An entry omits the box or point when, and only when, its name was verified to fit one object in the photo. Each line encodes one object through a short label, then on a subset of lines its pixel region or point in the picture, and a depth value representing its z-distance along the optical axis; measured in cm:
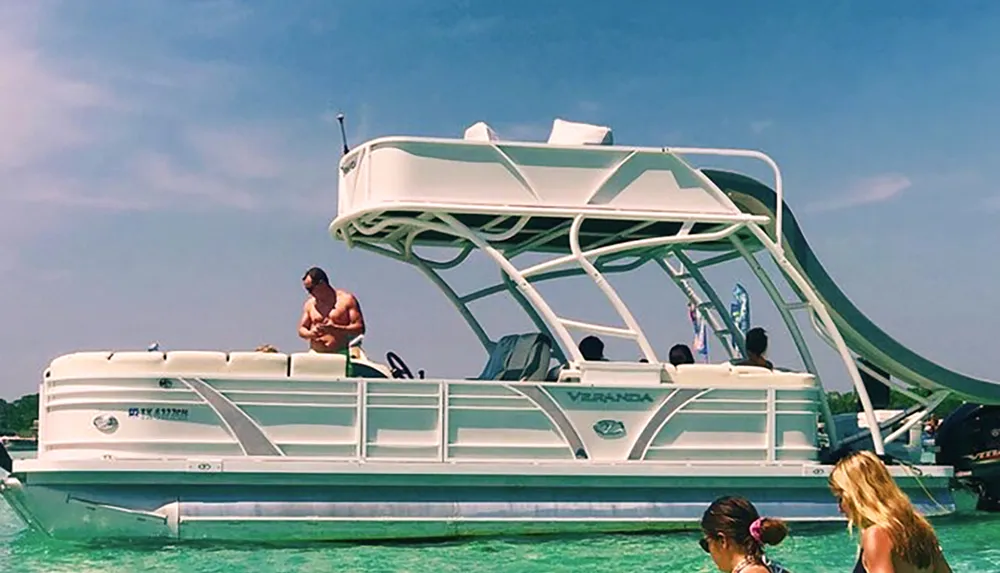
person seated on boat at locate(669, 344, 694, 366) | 1223
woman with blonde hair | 385
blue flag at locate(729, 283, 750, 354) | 1337
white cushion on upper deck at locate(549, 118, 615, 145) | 1105
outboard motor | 1228
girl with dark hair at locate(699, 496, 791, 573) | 391
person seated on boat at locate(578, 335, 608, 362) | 1181
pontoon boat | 992
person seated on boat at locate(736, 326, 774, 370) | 1170
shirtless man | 1106
